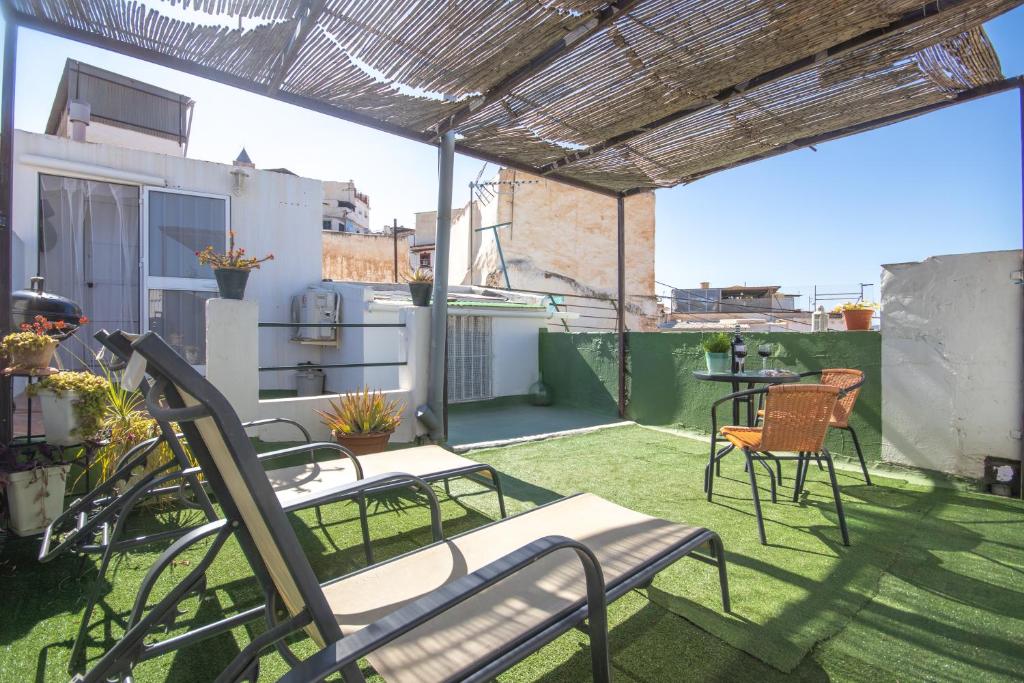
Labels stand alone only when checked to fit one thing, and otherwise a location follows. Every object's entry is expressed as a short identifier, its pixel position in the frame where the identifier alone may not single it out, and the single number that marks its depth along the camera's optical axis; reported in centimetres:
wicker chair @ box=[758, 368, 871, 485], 403
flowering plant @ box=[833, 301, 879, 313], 495
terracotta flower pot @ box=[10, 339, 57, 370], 285
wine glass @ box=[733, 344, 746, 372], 423
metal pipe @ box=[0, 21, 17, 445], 281
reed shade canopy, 290
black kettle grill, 355
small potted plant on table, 421
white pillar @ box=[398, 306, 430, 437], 520
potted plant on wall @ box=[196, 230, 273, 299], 427
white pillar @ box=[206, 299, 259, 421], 425
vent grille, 876
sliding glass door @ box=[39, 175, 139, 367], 747
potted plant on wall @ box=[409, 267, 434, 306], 521
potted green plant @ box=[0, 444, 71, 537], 272
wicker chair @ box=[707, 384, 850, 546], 292
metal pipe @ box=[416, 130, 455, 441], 450
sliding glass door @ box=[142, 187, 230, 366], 798
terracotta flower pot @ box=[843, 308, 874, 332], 495
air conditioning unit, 904
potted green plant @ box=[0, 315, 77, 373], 285
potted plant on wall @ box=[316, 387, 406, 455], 428
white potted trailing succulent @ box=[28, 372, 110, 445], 291
